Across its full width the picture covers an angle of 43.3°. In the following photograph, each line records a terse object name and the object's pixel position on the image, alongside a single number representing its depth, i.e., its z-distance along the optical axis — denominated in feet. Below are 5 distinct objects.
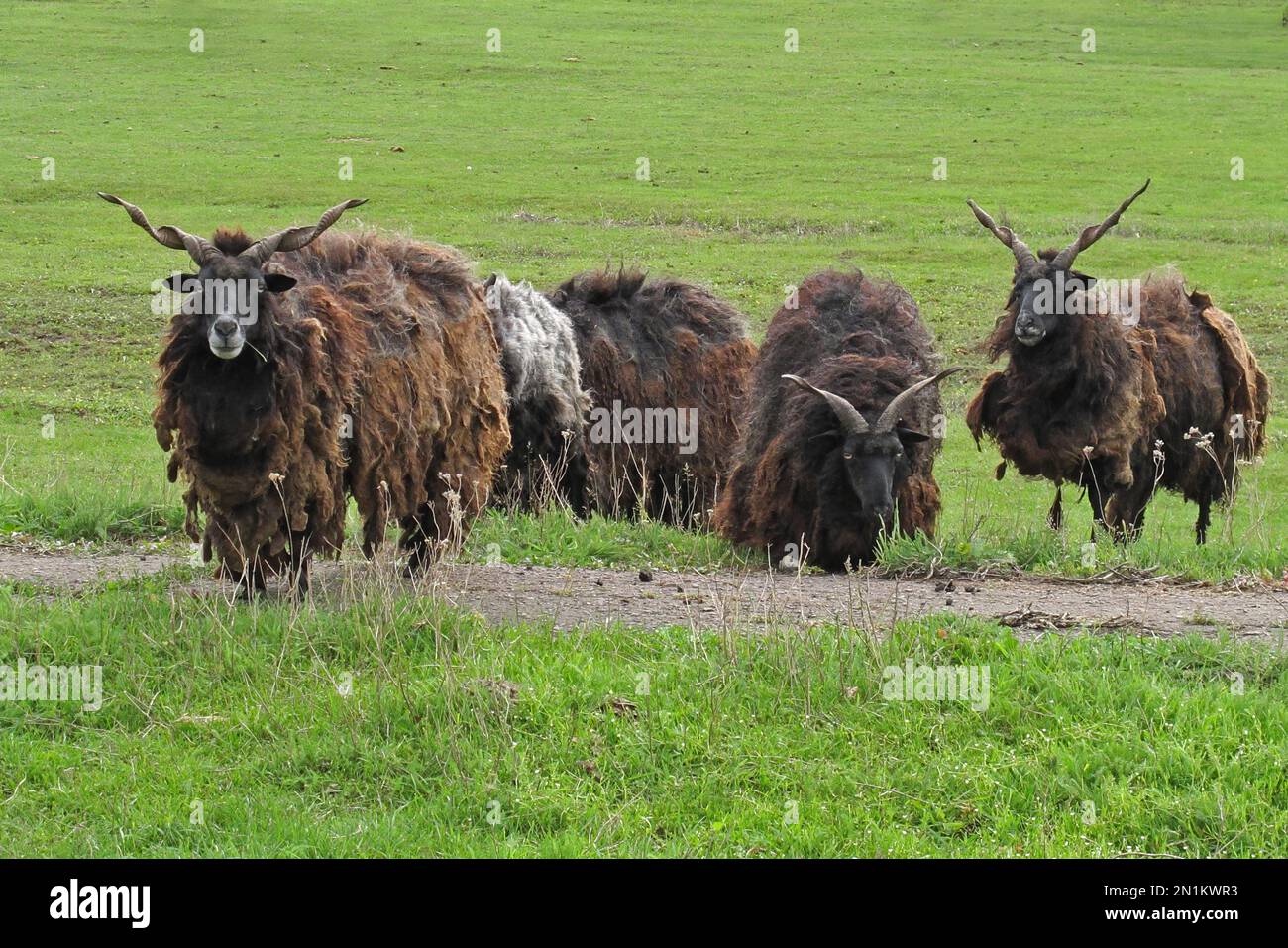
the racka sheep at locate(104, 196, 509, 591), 29.96
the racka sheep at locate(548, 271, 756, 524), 52.03
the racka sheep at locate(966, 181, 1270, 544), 43.19
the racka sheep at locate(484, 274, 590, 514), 47.80
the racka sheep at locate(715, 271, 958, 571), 39.75
